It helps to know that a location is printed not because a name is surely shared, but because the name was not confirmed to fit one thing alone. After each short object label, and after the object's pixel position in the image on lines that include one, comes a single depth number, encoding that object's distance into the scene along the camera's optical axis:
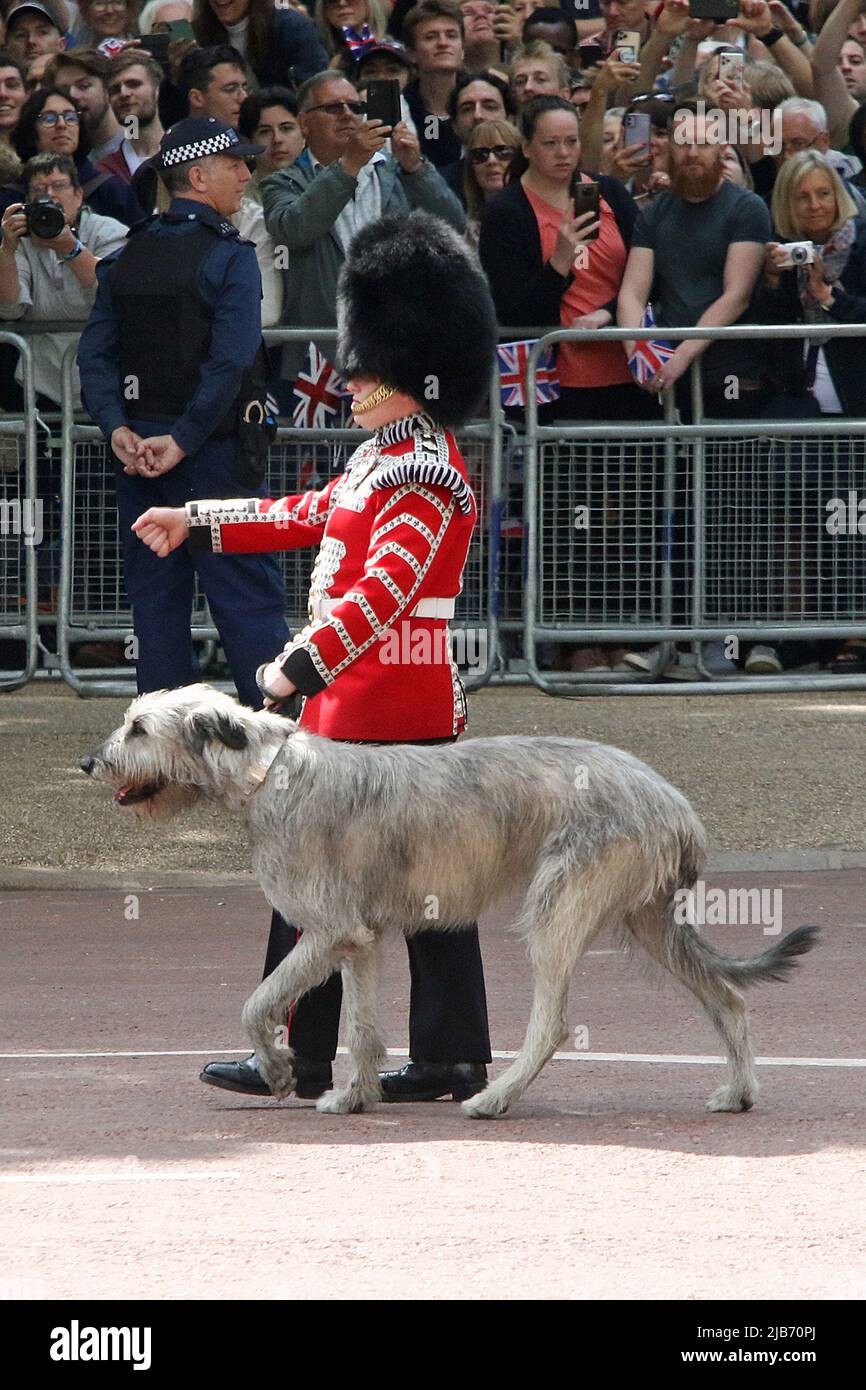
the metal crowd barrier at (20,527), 11.31
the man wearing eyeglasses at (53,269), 11.30
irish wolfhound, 5.92
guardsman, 6.00
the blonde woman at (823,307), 11.55
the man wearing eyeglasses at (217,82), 11.98
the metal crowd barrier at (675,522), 11.54
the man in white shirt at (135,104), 12.46
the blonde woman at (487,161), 12.02
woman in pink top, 11.34
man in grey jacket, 11.20
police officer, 8.78
